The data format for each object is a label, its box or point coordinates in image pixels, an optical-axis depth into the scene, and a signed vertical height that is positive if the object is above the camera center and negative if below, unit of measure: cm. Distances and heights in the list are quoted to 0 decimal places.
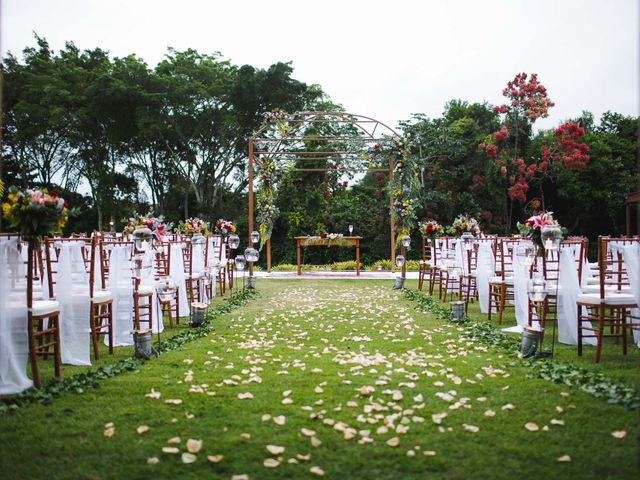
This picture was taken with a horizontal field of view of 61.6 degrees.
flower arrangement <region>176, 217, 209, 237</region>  1033 +21
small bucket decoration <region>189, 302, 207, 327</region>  669 -96
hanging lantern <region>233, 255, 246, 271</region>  868 -38
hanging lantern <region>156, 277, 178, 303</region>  507 -49
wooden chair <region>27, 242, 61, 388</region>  391 -59
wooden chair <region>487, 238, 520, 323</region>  679 -64
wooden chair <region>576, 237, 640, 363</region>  459 -57
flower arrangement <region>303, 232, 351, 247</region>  1418 -8
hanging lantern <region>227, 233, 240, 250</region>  899 -5
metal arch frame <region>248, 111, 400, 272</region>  1241 +237
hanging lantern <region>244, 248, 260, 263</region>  978 -32
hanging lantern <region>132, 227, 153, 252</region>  493 +2
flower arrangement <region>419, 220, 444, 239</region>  1034 +13
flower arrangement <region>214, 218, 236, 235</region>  1098 +22
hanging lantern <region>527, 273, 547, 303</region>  495 -51
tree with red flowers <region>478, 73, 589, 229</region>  1761 +307
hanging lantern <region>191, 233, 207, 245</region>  834 -2
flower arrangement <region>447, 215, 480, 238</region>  916 +15
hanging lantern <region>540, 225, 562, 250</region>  493 -2
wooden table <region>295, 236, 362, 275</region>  1408 -13
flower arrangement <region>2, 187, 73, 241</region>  393 +21
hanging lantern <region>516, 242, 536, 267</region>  545 -19
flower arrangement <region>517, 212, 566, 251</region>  529 +9
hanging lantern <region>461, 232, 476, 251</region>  802 -7
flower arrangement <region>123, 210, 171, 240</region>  623 +17
